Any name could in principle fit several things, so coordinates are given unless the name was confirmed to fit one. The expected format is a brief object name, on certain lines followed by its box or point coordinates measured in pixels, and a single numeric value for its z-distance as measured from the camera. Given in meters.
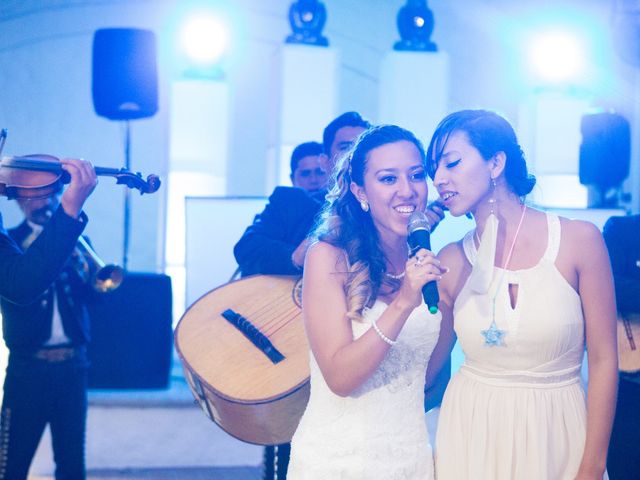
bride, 2.02
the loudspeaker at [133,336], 5.04
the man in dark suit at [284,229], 3.21
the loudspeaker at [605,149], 4.95
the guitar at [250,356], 2.49
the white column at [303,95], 5.10
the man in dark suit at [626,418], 2.79
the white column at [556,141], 6.00
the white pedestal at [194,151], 6.09
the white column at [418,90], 5.05
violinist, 3.42
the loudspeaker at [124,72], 5.30
